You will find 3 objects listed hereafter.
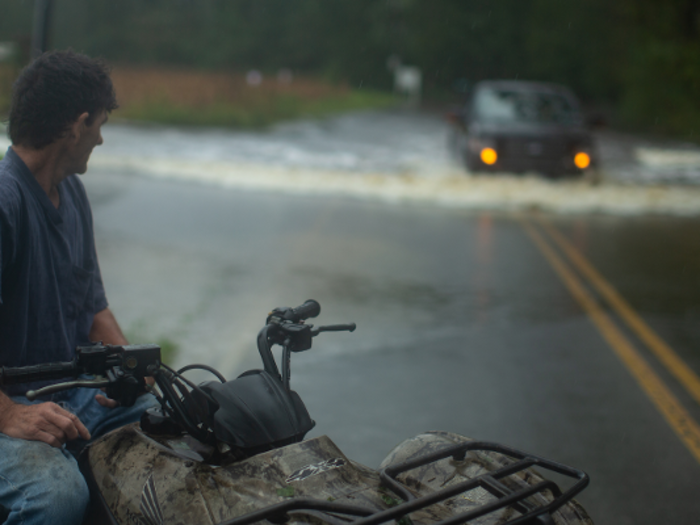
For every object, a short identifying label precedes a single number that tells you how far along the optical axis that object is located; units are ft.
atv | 6.95
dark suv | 51.21
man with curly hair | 7.86
